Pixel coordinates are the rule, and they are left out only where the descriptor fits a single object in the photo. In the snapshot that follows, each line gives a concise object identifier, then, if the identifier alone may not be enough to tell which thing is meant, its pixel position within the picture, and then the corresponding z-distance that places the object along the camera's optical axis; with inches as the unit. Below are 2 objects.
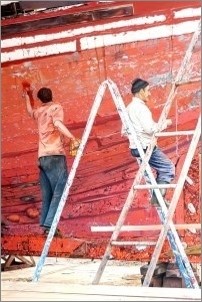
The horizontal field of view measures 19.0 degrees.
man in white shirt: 181.9
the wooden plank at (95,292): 156.1
